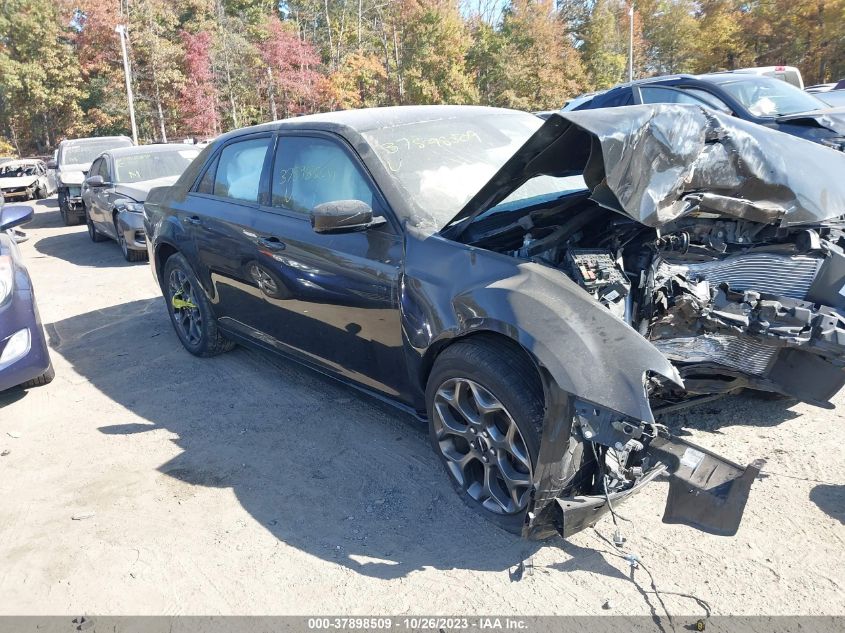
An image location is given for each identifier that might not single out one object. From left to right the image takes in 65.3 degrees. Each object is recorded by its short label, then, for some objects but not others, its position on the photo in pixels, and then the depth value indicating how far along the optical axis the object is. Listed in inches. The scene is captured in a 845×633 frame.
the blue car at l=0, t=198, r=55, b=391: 179.5
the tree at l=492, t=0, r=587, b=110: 1321.4
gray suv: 553.3
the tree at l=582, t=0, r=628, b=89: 1483.8
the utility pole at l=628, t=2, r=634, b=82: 1348.4
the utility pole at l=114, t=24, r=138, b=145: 987.9
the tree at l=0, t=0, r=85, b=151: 1279.5
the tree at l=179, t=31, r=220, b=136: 1318.9
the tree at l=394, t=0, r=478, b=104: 1362.0
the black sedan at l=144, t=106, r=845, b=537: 98.2
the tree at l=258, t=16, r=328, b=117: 1424.7
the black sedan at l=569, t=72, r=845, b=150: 295.3
